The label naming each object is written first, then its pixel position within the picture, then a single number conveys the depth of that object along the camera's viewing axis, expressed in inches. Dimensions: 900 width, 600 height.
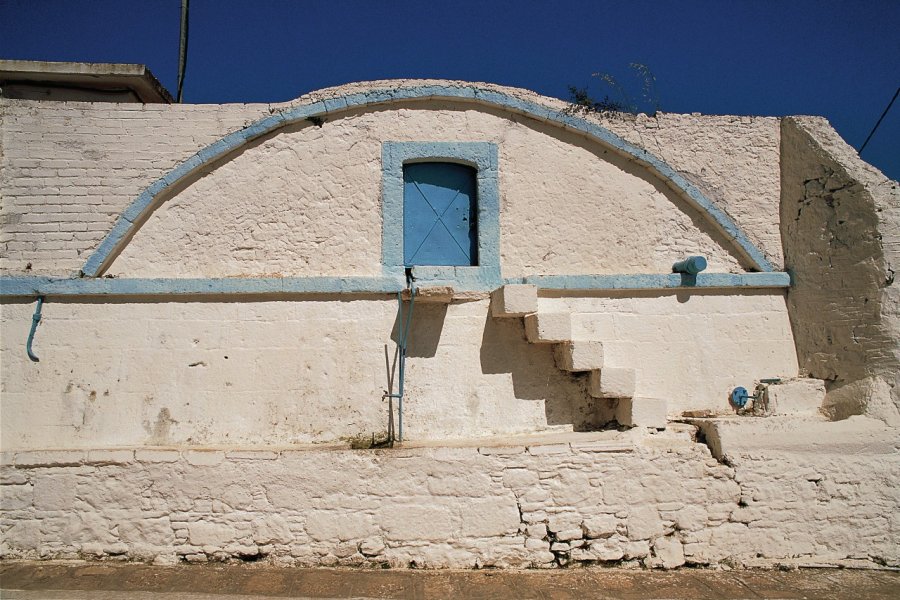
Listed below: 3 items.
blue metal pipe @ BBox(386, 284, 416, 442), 230.1
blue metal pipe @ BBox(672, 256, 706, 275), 245.3
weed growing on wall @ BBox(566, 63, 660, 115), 263.5
